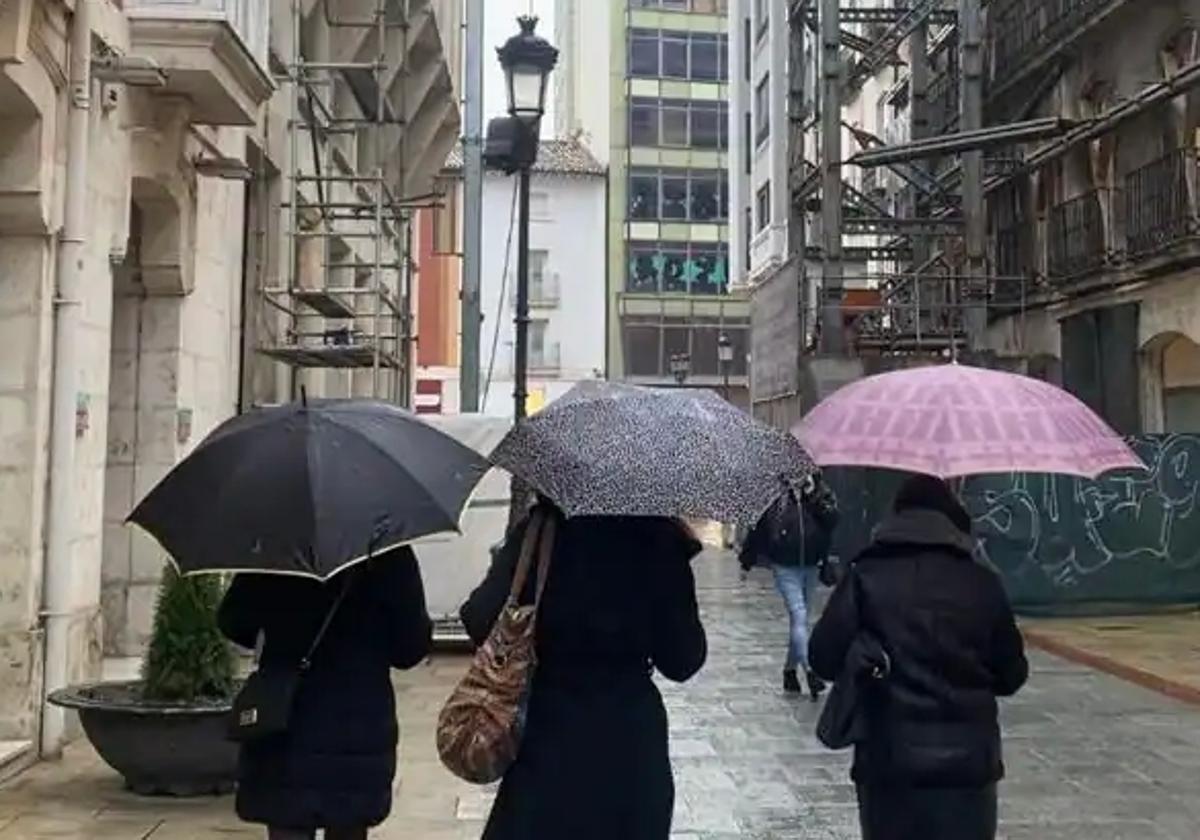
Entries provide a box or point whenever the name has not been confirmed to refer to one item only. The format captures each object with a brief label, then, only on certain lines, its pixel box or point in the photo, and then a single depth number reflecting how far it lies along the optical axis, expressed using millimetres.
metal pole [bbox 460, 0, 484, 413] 17141
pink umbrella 4707
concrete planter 7676
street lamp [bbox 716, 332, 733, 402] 38500
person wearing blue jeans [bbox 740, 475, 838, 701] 11625
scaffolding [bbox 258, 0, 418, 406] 16422
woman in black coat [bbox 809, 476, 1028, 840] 4535
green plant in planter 7859
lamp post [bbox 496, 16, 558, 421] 12367
